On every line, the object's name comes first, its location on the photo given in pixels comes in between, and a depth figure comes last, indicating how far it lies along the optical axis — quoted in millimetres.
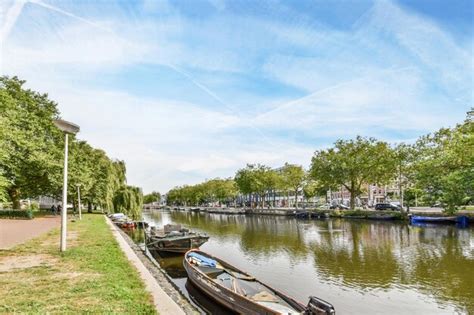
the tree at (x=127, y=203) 47844
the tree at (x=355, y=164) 56031
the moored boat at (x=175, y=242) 22234
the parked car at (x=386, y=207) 58141
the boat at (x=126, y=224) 40375
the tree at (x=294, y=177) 80000
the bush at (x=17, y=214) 36000
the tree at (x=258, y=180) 86312
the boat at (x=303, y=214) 62875
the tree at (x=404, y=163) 52656
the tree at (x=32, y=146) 27734
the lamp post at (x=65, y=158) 13270
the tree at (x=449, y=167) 37656
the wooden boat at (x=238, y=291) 9172
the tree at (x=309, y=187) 80825
